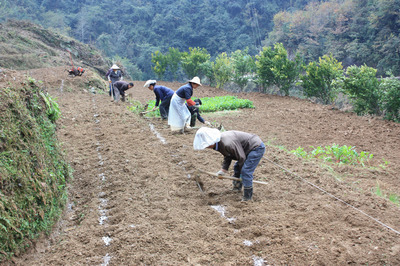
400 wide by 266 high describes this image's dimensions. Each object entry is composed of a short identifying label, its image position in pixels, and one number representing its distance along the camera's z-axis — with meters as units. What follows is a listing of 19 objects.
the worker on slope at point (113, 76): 12.43
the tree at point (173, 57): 28.33
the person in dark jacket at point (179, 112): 8.23
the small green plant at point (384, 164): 6.47
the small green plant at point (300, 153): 7.21
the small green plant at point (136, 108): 11.29
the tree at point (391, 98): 10.27
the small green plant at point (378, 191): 5.19
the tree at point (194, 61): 24.97
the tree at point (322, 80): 14.22
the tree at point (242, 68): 20.14
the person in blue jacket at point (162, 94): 9.23
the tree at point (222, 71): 21.55
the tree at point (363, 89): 11.27
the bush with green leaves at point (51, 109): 5.08
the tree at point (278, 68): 16.73
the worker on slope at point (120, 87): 11.96
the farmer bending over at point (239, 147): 4.38
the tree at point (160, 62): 27.98
